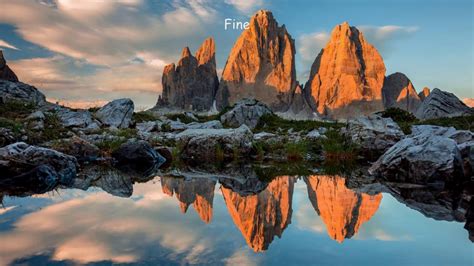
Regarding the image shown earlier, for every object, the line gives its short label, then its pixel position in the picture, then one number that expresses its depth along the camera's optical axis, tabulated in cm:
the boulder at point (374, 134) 1641
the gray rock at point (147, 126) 2392
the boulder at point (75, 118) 2094
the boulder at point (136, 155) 1300
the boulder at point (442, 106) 2945
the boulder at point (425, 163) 833
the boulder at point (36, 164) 791
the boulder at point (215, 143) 1612
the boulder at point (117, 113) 2498
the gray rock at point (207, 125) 2524
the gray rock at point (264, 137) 1984
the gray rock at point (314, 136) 1893
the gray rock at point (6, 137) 1266
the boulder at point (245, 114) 3294
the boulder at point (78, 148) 1331
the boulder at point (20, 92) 2742
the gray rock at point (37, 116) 1853
